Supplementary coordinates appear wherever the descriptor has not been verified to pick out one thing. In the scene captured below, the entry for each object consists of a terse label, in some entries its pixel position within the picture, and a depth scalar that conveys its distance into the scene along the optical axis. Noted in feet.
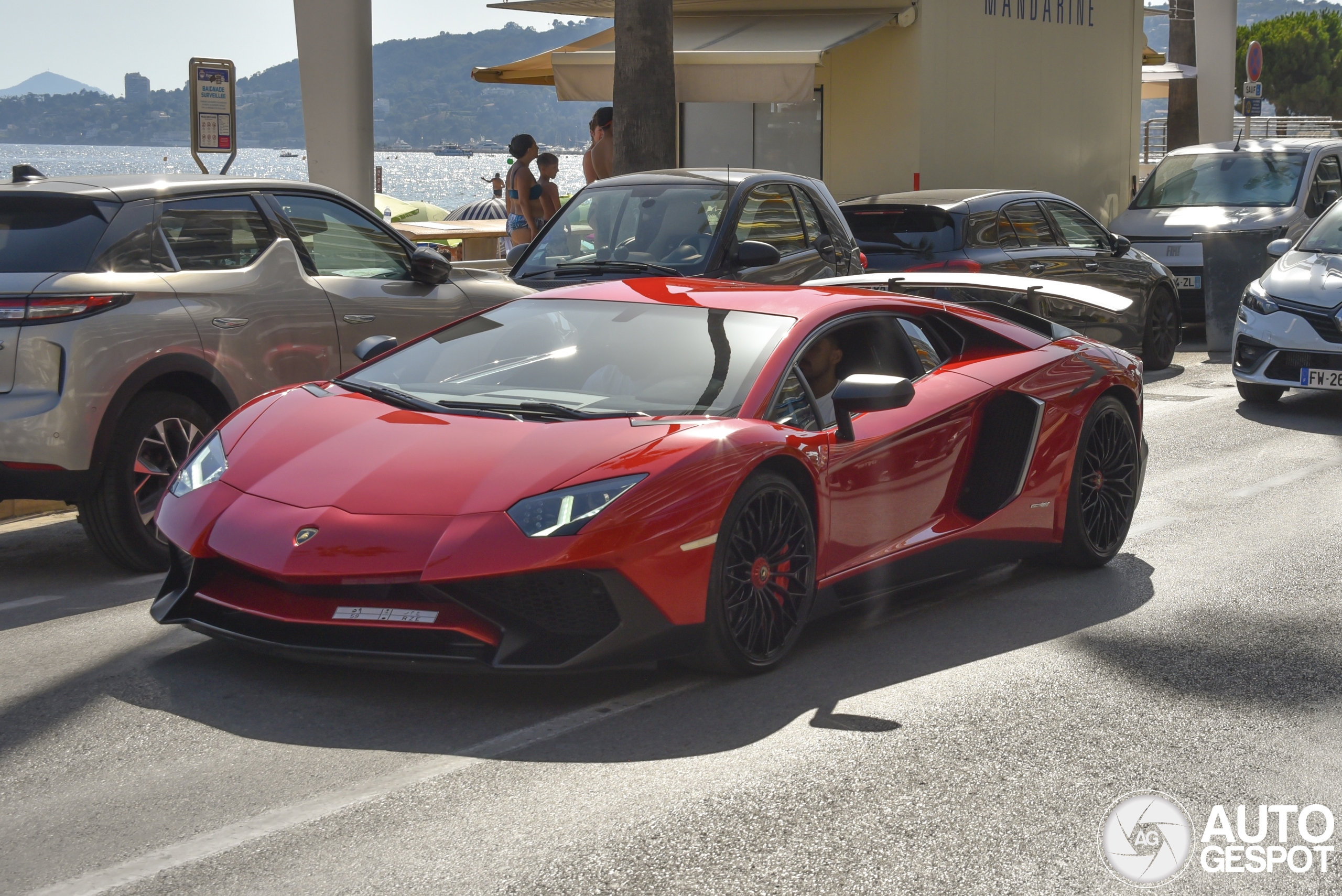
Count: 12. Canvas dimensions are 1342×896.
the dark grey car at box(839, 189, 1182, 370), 40.19
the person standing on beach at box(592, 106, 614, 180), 49.73
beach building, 56.39
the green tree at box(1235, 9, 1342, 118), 231.91
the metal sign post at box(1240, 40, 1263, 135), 78.28
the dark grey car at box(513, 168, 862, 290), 31.71
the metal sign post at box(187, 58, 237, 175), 39.29
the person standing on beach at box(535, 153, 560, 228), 48.03
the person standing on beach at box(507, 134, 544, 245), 46.78
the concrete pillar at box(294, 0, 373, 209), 45.83
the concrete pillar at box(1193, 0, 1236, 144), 91.71
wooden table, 65.77
